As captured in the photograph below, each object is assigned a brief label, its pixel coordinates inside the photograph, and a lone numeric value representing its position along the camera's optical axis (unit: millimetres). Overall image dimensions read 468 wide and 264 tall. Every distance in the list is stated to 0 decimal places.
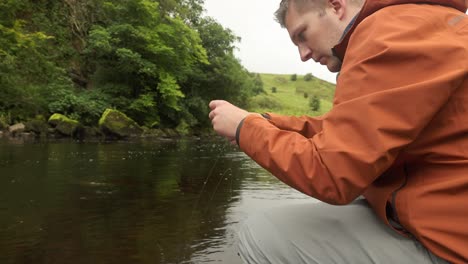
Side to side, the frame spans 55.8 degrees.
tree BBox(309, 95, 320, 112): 66688
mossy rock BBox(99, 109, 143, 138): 21578
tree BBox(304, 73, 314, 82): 101188
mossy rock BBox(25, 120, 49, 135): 19859
